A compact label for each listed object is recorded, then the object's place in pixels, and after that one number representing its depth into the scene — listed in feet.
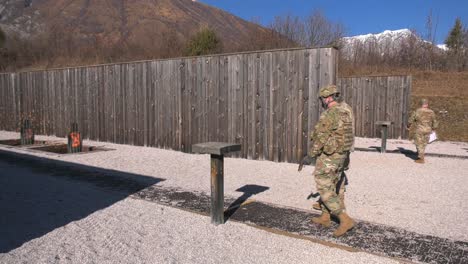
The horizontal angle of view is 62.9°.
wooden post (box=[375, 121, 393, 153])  37.13
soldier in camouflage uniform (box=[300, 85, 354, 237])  14.33
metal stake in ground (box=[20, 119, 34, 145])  39.58
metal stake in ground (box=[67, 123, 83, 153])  34.55
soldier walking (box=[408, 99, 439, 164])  31.37
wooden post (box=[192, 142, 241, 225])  15.53
